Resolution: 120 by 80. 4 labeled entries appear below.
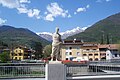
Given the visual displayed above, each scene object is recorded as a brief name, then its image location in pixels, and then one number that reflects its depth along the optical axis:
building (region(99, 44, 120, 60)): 32.29
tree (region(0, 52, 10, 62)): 21.55
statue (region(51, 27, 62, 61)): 5.13
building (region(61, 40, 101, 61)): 30.92
